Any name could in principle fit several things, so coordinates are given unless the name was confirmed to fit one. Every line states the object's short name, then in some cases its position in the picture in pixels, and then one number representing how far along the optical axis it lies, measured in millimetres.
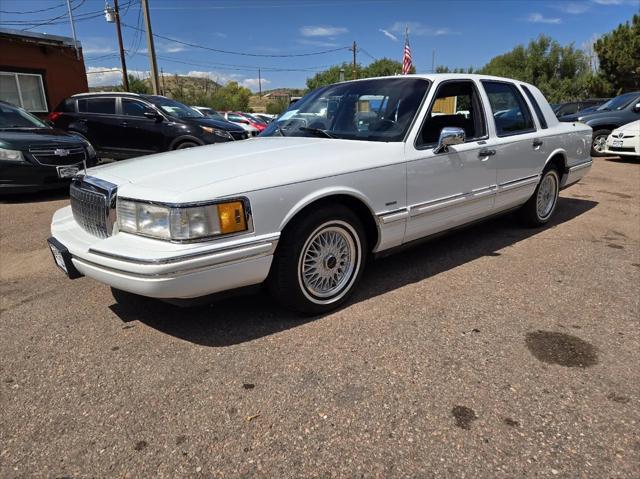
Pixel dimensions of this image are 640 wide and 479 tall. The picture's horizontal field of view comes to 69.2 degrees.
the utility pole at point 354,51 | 53156
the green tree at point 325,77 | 74881
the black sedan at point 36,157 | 6688
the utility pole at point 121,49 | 25281
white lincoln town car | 2531
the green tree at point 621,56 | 31469
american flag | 15775
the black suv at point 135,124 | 9023
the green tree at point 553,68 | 42453
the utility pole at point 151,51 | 18109
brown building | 14117
